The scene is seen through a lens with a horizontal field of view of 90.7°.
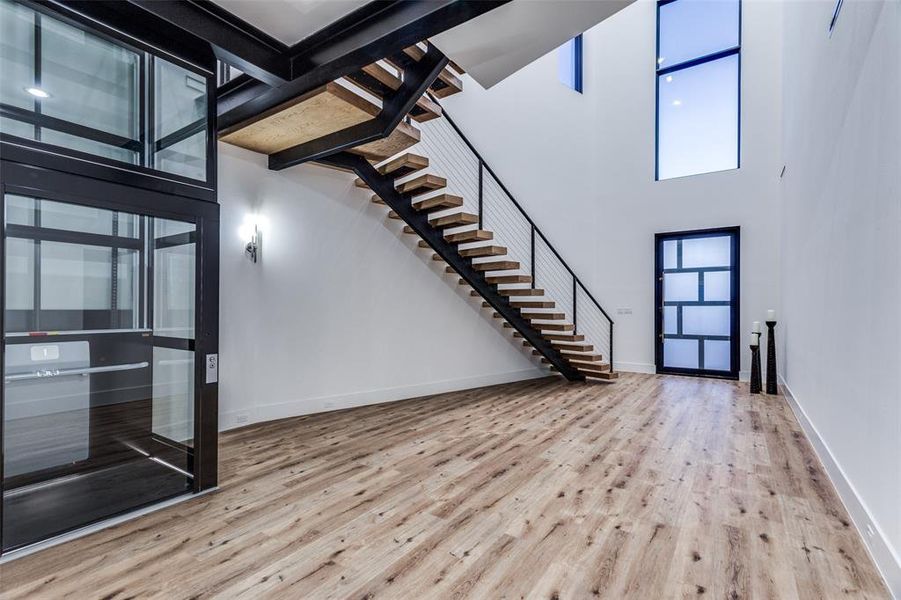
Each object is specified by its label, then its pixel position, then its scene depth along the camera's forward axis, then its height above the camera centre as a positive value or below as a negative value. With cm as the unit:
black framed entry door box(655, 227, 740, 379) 727 +0
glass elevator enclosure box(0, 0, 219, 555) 218 +14
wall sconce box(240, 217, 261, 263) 432 +60
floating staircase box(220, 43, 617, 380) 327 +134
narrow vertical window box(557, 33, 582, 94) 823 +447
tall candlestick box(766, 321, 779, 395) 609 -79
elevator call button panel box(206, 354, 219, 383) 280 -44
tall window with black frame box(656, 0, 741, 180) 743 +375
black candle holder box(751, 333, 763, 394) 617 -98
